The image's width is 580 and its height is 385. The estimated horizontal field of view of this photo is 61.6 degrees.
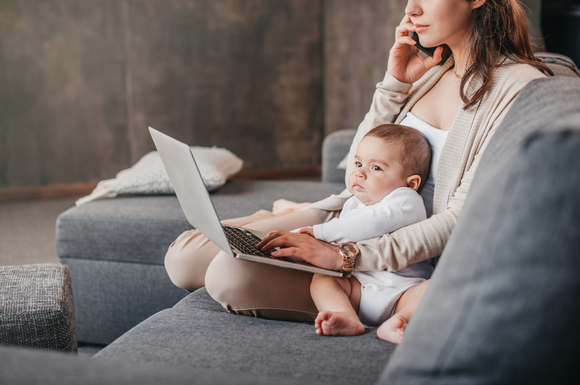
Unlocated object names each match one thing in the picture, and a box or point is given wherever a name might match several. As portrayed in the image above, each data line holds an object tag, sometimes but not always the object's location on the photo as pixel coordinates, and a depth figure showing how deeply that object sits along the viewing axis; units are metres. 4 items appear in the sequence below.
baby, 0.97
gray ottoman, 0.98
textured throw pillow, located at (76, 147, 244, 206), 2.05
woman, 1.04
